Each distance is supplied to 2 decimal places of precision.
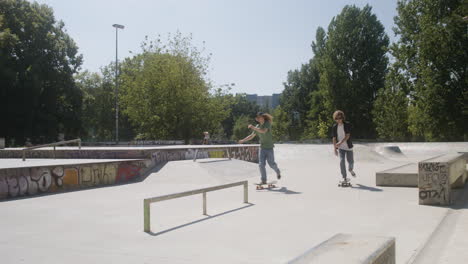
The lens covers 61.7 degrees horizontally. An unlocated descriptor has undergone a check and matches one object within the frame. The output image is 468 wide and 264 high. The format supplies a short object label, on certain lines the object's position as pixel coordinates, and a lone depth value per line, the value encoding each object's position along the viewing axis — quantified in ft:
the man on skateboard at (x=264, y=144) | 30.30
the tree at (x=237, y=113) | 313.32
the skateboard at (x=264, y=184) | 30.35
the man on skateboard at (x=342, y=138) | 30.14
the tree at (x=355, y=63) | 153.17
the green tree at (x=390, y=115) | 139.68
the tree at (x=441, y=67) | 83.35
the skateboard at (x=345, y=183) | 30.27
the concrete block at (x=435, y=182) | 20.97
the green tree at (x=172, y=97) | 118.11
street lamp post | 133.18
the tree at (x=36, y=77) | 118.83
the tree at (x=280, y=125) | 211.78
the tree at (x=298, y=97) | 198.80
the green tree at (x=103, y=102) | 197.57
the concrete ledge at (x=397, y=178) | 29.84
